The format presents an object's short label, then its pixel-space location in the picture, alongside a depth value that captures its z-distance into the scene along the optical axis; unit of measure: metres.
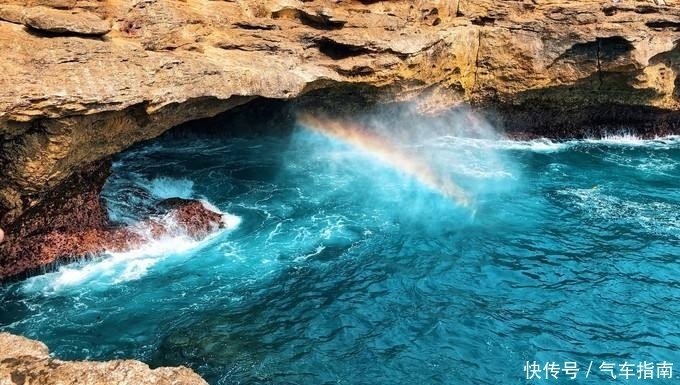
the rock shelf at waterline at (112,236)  15.64
